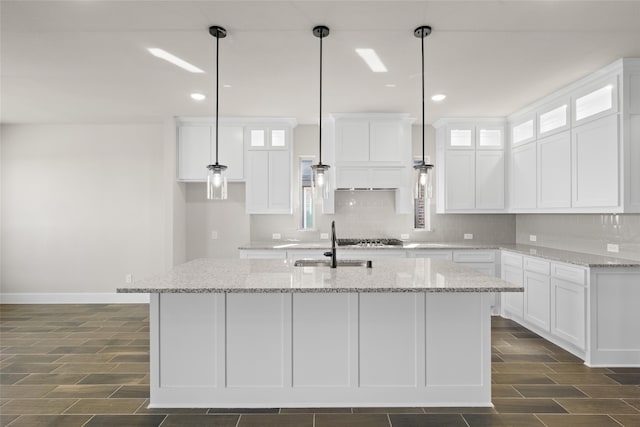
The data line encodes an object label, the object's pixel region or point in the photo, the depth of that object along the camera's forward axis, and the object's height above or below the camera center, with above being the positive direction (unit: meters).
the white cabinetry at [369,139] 4.93 +1.01
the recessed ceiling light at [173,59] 3.01 +1.32
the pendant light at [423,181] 2.51 +0.23
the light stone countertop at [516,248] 3.20 -0.39
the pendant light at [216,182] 2.54 +0.23
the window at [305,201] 5.48 +0.21
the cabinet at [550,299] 3.28 -0.82
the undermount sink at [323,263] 3.18 -0.41
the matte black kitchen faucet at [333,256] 2.93 -0.32
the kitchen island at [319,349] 2.48 -0.89
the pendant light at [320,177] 2.64 +0.27
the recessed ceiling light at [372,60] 3.01 +1.32
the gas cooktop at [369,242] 5.16 -0.37
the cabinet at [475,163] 5.05 +0.71
